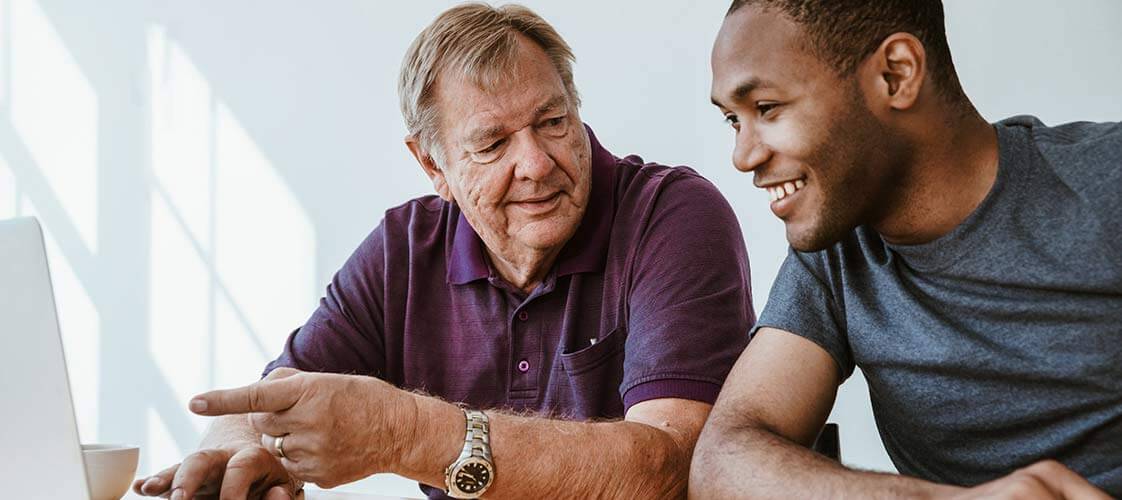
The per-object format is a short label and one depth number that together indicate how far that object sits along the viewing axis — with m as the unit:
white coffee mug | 1.65
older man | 1.45
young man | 1.36
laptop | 1.20
